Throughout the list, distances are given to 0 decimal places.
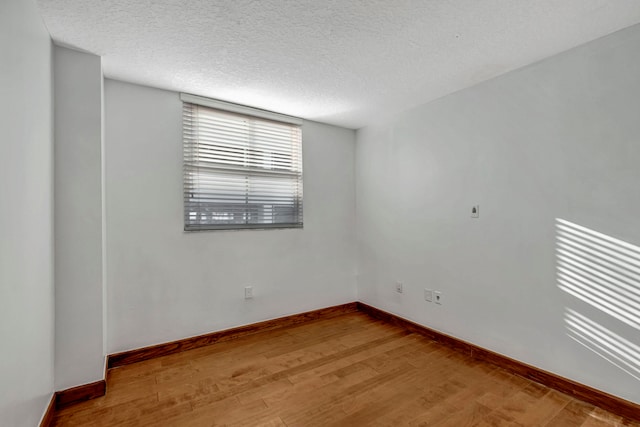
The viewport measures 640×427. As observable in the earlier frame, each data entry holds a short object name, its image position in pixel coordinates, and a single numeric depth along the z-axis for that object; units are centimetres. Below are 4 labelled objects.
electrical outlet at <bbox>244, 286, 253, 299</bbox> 300
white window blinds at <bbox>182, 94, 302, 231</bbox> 274
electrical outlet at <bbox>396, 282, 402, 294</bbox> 324
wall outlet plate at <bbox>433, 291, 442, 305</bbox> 282
